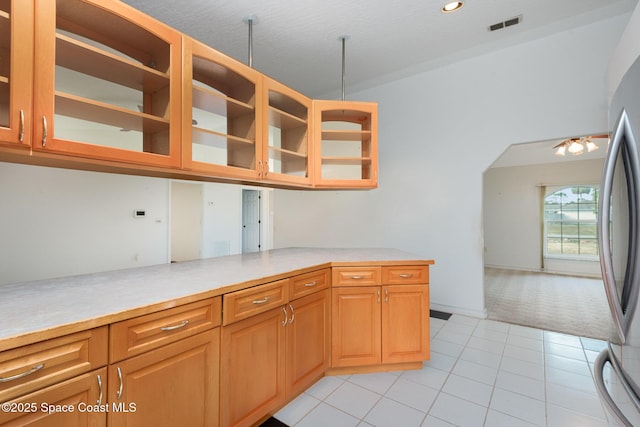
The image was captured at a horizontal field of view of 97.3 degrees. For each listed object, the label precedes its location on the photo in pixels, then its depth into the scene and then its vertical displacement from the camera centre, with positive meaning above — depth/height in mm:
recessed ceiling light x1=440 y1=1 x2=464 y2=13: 2240 +1691
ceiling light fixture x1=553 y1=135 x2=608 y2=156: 4086 +1043
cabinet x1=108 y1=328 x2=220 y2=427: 1000 -685
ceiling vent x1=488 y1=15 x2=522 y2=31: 2486 +1736
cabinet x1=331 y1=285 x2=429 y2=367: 2027 -809
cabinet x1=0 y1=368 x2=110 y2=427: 790 -585
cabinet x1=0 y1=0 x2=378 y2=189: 1107 +605
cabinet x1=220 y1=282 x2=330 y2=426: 1368 -809
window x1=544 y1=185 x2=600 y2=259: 5703 -140
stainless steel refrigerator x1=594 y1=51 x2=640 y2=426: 848 -109
